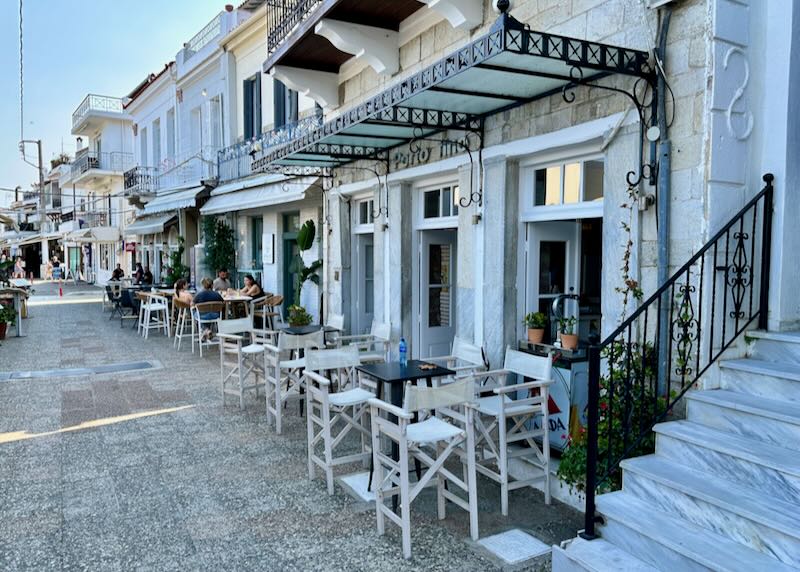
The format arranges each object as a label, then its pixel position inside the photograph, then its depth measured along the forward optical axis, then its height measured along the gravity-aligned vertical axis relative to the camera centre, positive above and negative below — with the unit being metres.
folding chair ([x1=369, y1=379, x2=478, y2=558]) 3.46 -1.13
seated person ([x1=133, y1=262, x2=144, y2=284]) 18.91 -0.62
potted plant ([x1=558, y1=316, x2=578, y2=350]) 4.86 -0.63
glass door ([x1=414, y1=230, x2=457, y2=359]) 7.43 -0.45
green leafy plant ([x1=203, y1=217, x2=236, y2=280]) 14.95 +0.22
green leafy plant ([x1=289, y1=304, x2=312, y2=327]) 8.57 -0.87
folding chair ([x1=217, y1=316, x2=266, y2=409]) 6.57 -1.09
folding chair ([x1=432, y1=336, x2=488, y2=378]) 5.32 -0.92
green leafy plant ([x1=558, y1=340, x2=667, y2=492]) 3.39 -0.98
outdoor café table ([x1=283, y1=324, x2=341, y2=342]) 7.31 -0.91
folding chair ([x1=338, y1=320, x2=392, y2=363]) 6.31 -1.03
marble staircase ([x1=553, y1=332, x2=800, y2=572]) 2.65 -1.14
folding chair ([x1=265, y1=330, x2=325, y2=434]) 5.71 -1.09
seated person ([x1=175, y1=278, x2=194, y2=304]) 11.49 -0.73
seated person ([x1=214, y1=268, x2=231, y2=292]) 12.44 -0.55
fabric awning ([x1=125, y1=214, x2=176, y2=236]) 17.77 +1.01
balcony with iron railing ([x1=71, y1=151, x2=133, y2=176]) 27.61 +4.51
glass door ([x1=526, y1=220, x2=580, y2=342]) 5.50 -0.06
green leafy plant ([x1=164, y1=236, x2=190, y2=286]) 16.84 -0.32
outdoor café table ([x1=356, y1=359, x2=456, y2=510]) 4.39 -0.89
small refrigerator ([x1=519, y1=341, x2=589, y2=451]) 4.59 -1.10
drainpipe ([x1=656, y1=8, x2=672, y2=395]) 3.86 +0.37
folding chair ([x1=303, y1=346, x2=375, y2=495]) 4.33 -1.11
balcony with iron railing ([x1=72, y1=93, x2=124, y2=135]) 27.14 +6.94
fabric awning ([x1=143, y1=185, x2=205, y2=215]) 15.17 +1.55
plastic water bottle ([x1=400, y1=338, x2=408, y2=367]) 4.94 -0.81
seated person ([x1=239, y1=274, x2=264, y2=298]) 11.95 -0.66
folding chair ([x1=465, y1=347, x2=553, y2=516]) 4.09 -1.21
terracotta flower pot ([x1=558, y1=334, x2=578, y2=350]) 4.85 -0.69
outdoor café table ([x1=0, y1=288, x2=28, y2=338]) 12.43 -0.84
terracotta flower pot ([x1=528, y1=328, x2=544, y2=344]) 5.31 -0.70
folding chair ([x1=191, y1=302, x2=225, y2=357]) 10.23 -0.95
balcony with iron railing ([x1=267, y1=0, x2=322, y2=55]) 7.61 +3.23
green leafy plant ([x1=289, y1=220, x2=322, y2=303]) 10.49 +0.18
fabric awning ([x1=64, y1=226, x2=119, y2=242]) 26.39 +1.01
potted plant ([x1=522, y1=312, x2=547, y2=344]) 5.31 -0.62
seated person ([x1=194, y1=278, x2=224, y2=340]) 10.44 -0.73
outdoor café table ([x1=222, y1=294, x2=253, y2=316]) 10.94 -0.78
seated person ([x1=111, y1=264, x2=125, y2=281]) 21.07 -0.61
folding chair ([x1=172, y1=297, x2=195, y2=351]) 10.92 -1.19
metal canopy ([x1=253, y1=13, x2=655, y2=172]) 3.68 +1.34
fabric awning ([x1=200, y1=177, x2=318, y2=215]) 10.16 +1.20
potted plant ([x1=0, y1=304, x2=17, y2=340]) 11.77 -1.20
